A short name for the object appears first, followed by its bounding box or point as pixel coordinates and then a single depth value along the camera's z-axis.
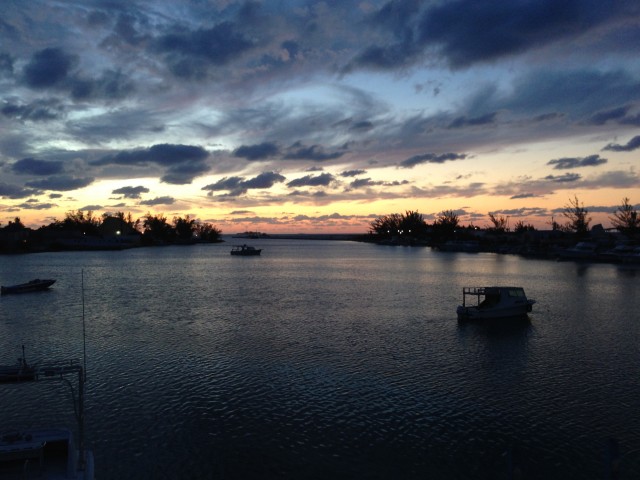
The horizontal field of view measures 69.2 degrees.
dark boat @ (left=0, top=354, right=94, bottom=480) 14.52
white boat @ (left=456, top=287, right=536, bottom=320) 50.47
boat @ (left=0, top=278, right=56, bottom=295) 75.38
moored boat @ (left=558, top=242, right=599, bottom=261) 164.88
